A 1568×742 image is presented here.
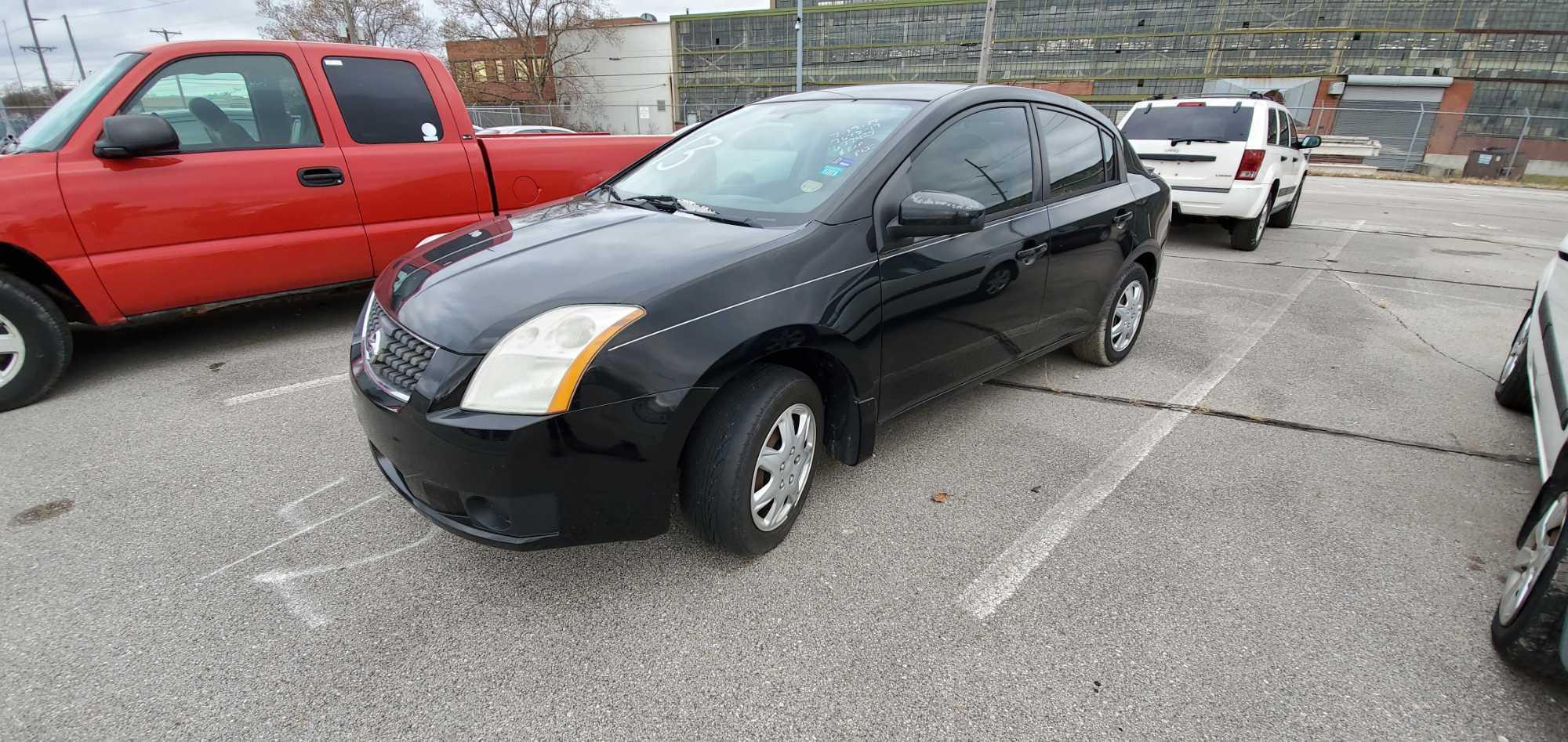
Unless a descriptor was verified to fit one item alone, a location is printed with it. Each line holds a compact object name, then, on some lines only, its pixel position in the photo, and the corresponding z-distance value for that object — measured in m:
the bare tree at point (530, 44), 49.00
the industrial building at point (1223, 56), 40.59
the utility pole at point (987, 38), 16.81
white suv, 7.91
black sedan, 1.95
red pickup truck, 3.56
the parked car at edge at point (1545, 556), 1.81
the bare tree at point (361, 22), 42.00
